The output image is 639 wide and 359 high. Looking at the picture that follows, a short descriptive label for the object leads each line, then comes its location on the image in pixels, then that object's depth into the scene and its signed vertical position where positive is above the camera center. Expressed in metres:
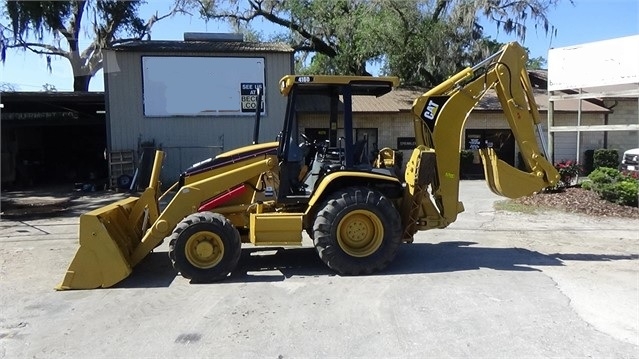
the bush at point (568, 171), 15.53 -0.92
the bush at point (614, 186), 12.86 -1.14
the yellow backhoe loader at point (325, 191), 6.80 -0.69
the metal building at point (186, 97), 19.45 +1.61
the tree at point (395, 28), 25.89 +5.54
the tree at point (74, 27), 24.92 +5.72
